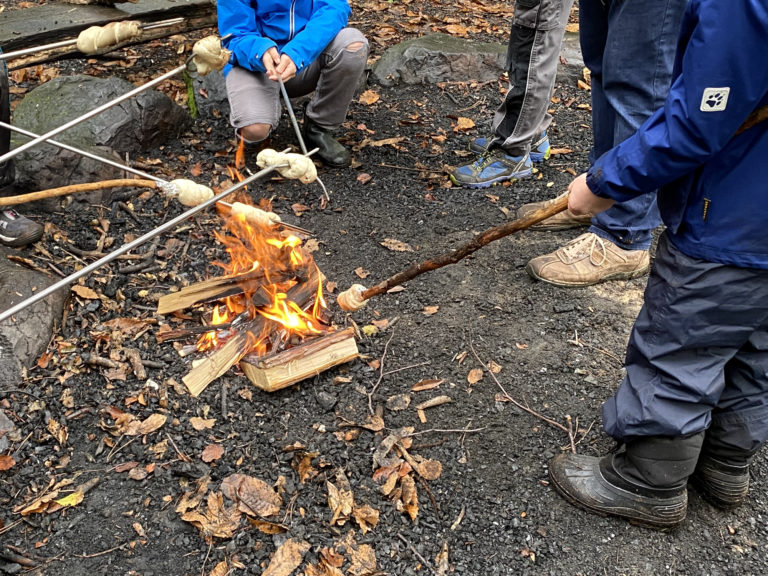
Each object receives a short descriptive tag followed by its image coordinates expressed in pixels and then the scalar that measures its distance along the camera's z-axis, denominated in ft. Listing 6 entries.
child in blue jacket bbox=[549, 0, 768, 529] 5.99
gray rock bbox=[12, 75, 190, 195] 14.40
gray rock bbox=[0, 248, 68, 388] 10.32
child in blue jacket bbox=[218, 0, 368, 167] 14.61
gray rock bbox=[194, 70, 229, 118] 18.06
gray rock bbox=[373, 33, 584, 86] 20.61
